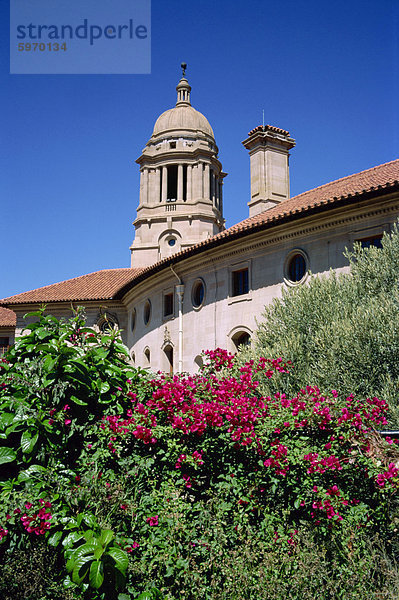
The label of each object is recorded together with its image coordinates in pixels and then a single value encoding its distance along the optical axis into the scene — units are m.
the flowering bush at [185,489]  5.44
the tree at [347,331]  11.00
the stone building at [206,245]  16.58
